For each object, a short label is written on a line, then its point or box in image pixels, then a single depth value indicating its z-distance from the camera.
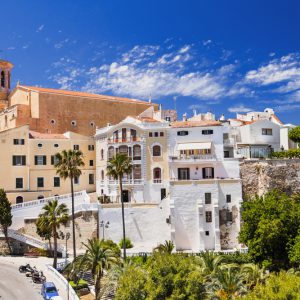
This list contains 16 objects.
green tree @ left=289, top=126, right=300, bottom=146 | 63.84
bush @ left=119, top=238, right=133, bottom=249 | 51.66
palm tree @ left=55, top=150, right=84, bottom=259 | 47.75
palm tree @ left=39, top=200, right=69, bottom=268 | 46.20
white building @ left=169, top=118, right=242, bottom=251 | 52.53
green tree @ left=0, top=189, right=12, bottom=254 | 51.50
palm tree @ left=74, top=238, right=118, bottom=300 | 33.16
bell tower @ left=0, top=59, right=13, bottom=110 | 76.06
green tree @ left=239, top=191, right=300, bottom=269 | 41.88
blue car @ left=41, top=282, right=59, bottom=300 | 35.88
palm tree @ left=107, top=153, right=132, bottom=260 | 46.46
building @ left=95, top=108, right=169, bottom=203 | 57.28
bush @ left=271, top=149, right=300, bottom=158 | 59.09
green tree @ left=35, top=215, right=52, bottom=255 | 46.41
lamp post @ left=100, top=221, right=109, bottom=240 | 53.22
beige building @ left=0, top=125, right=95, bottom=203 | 59.00
